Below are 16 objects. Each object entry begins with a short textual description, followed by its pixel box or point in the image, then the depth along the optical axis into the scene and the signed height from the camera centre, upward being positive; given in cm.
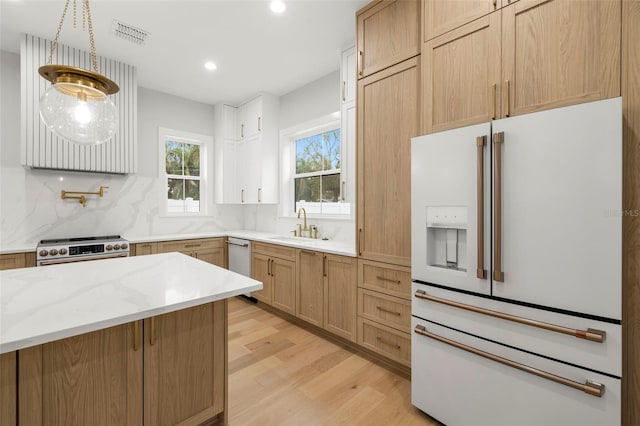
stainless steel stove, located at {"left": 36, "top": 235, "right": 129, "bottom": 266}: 273 -39
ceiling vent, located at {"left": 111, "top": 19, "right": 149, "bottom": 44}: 262 +171
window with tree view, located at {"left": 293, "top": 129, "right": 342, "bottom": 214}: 359 +52
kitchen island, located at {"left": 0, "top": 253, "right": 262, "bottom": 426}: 104 -58
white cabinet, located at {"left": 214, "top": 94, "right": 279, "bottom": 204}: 410 +90
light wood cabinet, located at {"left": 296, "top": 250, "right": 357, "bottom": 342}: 255 -78
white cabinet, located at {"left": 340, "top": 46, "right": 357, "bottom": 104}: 279 +136
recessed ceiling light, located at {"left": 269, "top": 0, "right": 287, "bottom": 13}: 231 +170
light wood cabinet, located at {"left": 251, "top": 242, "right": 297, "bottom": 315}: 317 -74
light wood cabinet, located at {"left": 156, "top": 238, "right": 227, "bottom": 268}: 363 -50
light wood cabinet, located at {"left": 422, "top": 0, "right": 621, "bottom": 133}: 127 +78
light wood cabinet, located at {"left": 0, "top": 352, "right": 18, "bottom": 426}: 101 -64
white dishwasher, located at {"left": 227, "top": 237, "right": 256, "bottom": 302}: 379 -61
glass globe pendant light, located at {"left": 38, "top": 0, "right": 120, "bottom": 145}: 135 +56
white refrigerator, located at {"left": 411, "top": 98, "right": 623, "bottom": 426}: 118 -28
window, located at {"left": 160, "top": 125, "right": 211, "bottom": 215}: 422 +63
